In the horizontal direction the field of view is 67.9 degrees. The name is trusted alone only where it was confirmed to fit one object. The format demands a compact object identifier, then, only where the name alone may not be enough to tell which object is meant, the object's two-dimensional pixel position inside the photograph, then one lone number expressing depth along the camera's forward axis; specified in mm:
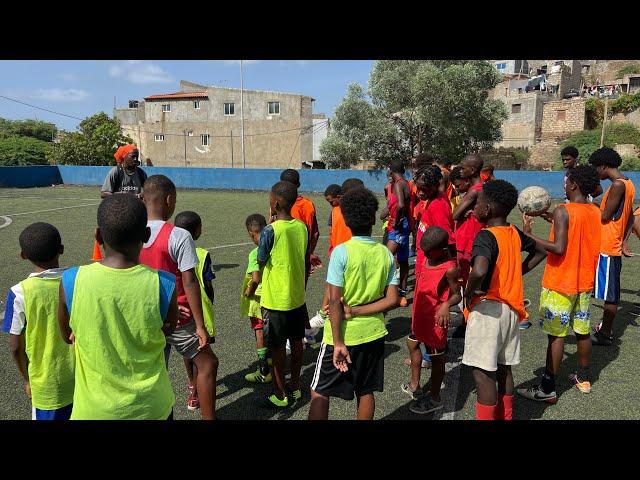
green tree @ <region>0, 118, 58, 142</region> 72250
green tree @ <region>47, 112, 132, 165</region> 43562
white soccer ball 3801
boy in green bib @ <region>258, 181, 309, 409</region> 3936
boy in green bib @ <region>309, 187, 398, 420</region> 3051
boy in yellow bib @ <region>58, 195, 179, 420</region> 2199
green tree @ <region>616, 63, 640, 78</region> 48250
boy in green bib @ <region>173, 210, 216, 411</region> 3787
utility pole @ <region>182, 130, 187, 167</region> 47753
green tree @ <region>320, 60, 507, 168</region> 27625
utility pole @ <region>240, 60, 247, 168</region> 41541
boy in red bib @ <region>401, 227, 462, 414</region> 3932
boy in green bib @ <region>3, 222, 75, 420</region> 2709
